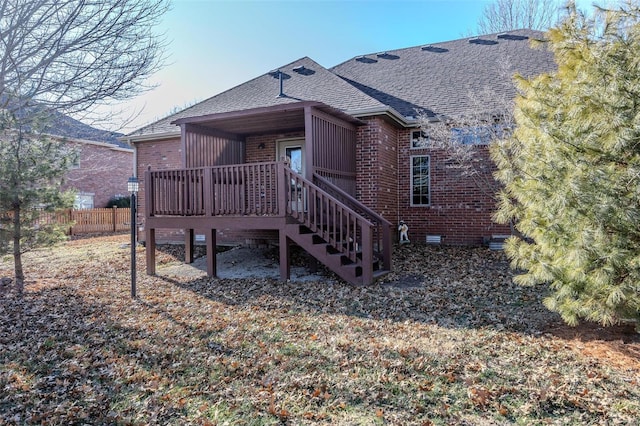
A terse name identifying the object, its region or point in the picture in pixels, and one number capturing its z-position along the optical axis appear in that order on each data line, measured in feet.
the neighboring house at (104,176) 64.95
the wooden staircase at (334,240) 22.94
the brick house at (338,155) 25.14
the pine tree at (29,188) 22.98
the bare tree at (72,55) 15.29
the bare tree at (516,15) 63.60
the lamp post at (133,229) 21.90
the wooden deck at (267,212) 23.58
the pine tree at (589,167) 11.67
